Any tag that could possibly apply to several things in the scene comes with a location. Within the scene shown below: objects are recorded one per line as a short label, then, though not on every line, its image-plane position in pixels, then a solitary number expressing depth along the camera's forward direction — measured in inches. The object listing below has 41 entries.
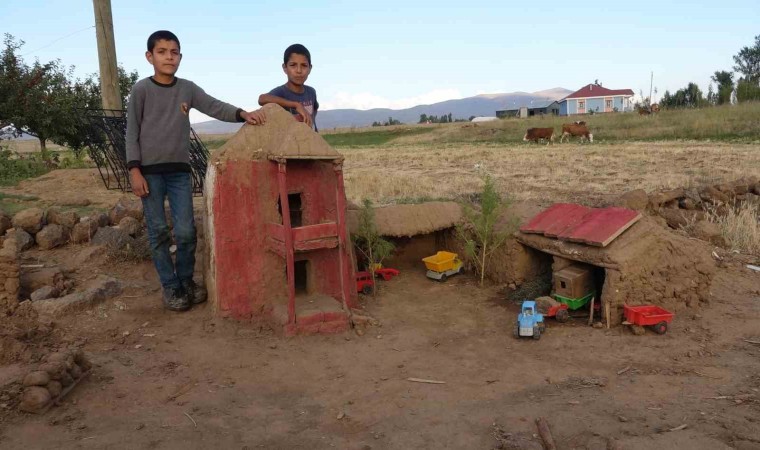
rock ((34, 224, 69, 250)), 276.1
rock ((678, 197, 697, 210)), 387.9
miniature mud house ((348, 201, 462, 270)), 303.3
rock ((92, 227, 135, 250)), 275.3
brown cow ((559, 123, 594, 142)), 1093.8
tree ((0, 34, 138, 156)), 602.9
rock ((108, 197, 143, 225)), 302.8
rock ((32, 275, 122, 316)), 217.2
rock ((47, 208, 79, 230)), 286.8
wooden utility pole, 379.6
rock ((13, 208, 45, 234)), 277.3
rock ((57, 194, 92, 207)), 339.0
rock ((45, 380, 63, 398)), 152.3
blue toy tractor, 213.0
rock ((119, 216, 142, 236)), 286.5
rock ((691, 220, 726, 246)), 320.5
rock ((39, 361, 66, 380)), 155.7
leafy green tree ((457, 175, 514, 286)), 279.7
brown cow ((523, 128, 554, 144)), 1120.2
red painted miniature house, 216.4
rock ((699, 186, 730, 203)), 397.4
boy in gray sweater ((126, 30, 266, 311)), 214.5
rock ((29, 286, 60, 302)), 223.9
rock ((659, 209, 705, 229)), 346.0
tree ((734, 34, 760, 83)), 2137.1
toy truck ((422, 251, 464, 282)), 293.3
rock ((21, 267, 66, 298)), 232.7
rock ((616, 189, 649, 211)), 351.9
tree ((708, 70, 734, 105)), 1385.3
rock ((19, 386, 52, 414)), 146.4
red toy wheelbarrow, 209.2
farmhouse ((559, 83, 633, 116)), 2723.9
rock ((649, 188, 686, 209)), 369.1
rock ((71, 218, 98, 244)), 284.4
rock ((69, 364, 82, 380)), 163.6
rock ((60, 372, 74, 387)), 158.6
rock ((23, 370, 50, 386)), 150.3
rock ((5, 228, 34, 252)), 267.0
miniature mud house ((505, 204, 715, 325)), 221.8
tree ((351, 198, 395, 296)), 278.8
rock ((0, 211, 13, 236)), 275.9
